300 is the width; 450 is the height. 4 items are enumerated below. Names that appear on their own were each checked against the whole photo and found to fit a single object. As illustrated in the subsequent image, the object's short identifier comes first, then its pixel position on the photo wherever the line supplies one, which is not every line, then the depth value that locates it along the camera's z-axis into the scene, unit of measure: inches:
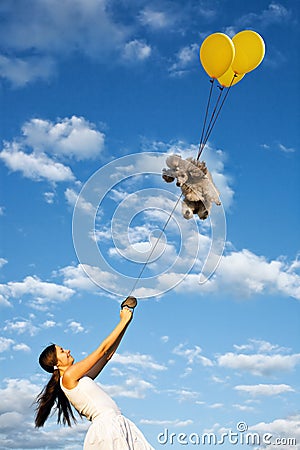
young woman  153.1
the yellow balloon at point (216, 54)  219.3
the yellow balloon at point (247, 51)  231.3
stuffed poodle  207.0
